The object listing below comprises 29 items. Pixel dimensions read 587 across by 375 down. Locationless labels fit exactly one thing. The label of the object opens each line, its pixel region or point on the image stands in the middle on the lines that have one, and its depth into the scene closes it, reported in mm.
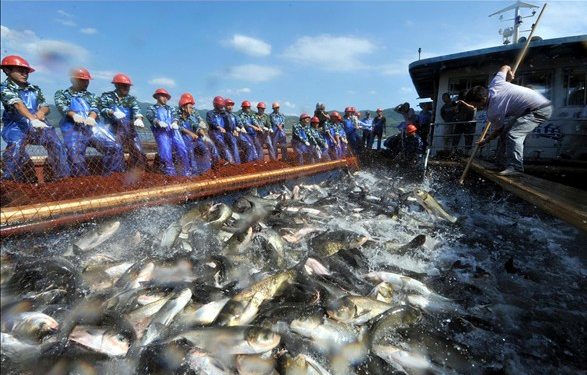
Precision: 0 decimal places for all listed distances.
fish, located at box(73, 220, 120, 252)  4695
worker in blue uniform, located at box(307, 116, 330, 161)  13975
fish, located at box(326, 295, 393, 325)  3342
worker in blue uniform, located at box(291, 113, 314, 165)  13456
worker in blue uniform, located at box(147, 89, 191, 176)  7882
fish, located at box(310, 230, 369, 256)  5211
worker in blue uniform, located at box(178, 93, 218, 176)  8484
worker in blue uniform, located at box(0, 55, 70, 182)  5879
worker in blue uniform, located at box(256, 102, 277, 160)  12742
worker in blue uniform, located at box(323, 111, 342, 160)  15354
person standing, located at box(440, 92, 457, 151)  13258
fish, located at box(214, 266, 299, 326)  3268
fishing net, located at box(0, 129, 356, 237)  4453
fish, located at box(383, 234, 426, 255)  5475
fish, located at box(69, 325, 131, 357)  2762
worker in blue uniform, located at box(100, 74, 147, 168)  7414
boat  9765
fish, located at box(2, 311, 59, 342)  2807
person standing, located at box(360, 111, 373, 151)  18672
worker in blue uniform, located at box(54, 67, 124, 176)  6500
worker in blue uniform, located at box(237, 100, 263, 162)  11273
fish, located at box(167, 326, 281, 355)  2793
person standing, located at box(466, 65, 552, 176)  6477
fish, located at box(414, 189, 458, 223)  7466
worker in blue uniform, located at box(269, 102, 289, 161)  13839
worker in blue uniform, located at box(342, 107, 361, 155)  17719
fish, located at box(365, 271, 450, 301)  4100
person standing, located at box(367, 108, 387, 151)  18109
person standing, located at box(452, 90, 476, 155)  12562
